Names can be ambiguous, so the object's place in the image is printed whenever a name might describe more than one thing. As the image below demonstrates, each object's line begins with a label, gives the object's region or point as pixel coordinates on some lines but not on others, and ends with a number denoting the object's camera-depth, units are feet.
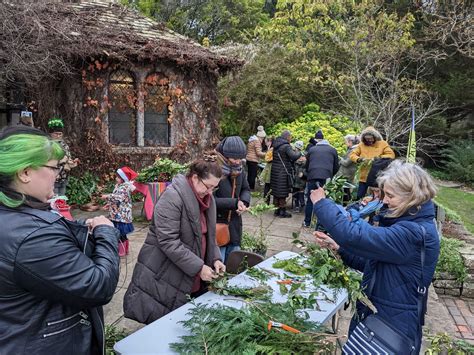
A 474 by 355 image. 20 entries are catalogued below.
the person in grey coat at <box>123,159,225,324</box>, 9.42
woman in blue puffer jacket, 7.38
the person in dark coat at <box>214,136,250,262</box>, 13.76
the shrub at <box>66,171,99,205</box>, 29.55
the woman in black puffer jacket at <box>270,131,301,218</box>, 27.78
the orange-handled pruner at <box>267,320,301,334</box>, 7.23
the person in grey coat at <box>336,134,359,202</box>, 28.04
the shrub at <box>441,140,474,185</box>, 56.85
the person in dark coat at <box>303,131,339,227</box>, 25.29
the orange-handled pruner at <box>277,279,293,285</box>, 9.54
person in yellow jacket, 24.40
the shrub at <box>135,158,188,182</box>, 24.59
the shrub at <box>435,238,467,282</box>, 18.61
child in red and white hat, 18.21
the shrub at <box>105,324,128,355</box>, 8.88
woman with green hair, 5.11
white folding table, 7.19
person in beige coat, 35.65
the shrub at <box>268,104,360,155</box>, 39.97
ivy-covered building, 28.14
